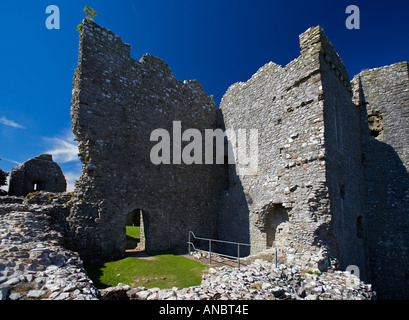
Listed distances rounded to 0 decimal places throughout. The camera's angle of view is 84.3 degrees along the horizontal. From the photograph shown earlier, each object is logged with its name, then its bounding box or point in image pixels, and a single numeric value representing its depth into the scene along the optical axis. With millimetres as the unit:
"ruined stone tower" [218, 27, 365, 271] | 7465
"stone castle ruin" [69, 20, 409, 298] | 7789
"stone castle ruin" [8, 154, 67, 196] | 13602
